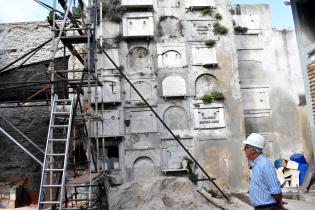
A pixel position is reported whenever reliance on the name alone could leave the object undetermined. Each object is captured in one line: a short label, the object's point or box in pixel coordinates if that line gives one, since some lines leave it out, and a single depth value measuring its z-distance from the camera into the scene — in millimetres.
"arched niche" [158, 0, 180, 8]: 13103
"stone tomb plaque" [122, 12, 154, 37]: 12539
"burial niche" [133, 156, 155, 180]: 11703
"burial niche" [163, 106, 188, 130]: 12289
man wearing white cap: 4023
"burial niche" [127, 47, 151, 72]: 12594
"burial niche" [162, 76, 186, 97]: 12344
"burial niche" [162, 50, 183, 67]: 12664
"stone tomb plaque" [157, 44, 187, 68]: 12641
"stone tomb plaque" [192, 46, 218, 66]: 12734
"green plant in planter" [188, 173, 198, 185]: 11570
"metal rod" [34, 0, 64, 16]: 8495
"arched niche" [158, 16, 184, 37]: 12906
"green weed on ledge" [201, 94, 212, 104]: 12422
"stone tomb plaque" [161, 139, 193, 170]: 11906
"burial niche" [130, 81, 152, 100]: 12352
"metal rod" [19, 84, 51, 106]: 8477
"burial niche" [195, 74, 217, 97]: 12625
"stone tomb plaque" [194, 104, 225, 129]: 12297
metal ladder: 6217
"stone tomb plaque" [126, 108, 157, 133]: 12039
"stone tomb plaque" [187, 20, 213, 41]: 13004
